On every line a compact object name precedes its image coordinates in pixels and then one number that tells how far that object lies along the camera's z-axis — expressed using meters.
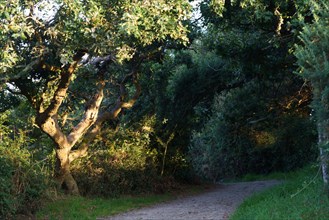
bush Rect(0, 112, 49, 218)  11.64
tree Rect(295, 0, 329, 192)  8.60
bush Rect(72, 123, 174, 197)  17.03
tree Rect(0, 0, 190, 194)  11.09
